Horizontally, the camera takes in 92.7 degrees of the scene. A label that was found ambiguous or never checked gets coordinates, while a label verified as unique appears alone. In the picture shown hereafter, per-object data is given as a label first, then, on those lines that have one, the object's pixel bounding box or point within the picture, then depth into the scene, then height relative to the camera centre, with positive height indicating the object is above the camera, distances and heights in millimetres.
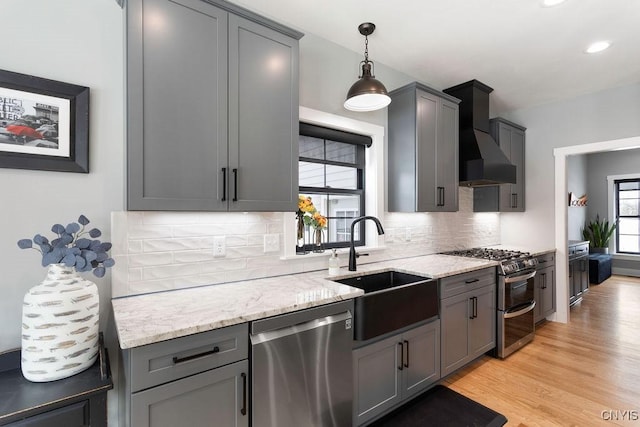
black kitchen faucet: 2417 -333
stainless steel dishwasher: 1468 -807
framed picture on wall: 1445 +451
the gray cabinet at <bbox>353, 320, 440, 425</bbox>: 1900 -1073
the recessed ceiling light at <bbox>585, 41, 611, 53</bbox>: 2695 +1495
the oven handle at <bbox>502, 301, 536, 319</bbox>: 3023 -1021
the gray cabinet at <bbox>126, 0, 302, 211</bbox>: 1526 +591
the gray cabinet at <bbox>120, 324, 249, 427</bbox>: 1187 -699
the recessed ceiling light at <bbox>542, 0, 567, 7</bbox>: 2115 +1471
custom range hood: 3264 +767
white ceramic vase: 1227 -469
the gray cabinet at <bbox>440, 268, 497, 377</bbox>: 2480 -918
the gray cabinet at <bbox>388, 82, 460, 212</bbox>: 2881 +623
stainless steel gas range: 3004 -892
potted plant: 6582 -486
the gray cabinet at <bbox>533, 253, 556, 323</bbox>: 3655 -935
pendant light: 2139 +881
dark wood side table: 1079 -688
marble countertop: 1270 -474
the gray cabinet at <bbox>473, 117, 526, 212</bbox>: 3994 +373
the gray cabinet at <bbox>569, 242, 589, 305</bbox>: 4595 -925
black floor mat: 2080 -1430
